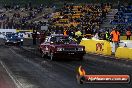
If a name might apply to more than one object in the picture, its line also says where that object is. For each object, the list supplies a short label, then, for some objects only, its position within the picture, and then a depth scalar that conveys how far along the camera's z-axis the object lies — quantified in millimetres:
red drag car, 20141
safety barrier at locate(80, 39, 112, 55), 26169
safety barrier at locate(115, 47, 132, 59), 22203
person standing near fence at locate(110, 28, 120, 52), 25969
